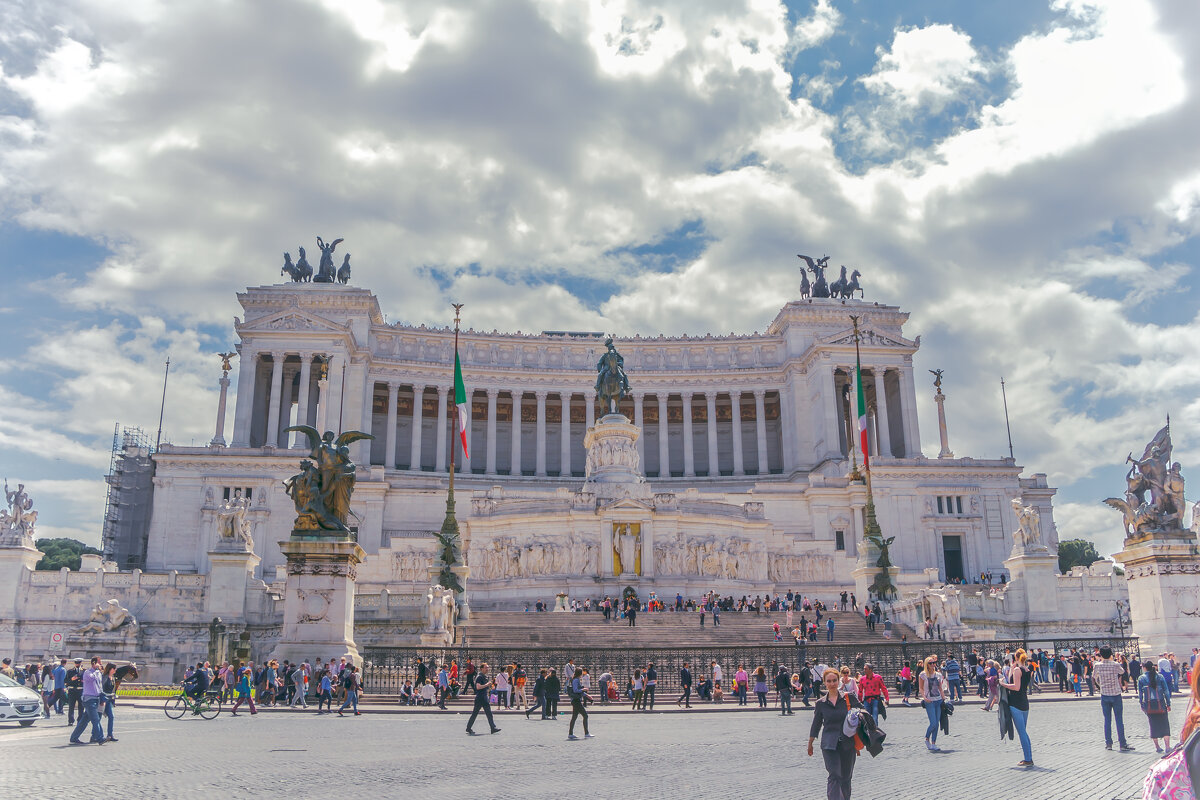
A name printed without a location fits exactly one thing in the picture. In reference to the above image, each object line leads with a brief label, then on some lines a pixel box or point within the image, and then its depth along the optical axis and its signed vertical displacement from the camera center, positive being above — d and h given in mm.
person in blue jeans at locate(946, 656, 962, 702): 28755 -976
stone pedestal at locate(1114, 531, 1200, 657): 33438 +1702
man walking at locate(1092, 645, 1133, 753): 16781 -782
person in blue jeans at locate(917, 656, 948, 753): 18297 -992
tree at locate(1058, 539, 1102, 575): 116812 +10644
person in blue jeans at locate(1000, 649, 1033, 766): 15656 -857
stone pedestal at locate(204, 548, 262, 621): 42656 +2564
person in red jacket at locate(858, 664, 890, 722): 20438 -894
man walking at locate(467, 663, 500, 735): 21125 -1078
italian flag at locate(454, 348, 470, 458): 50812 +12387
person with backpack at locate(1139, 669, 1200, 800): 5633 -726
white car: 24250 -1368
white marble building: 58062 +16527
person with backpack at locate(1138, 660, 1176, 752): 15320 -833
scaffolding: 84938 +12066
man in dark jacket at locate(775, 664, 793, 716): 26500 -1104
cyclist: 25750 -988
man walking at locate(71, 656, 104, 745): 18891 -1043
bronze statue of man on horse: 66812 +17433
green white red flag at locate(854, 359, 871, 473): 54062 +12091
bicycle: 25828 -1556
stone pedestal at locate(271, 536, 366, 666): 26375 +1220
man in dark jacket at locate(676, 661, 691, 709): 29000 -1067
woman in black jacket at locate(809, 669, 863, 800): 10797 -1043
